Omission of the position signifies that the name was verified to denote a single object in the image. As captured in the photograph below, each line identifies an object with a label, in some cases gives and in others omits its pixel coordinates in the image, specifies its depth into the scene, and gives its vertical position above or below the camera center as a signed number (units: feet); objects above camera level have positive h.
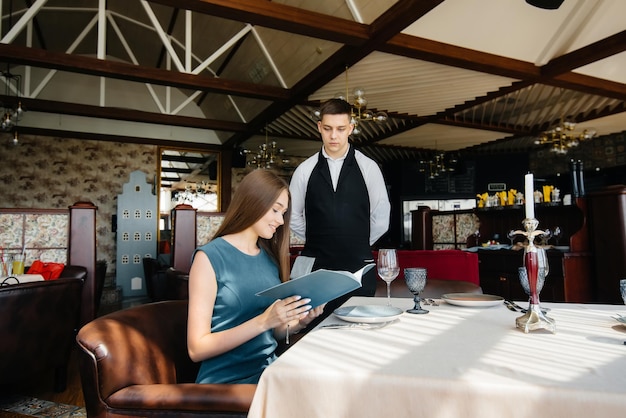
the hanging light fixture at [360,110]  17.64 +5.11
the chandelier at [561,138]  26.03 +5.37
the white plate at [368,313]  4.14 -0.88
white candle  4.04 +0.30
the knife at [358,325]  4.04 -0.92
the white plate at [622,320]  3.93 -0.85
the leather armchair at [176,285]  10.69 -1.45
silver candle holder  3.79 -0.57
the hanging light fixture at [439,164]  34.88 +5.40
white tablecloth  2.58 -0.96
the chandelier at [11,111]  19.48 +5.34
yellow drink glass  11.05 -0.97
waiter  7.30 +0.47
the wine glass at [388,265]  5.09 -0.45
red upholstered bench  12.55 -1.05
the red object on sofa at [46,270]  11.59 -1.12
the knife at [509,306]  4.80 -0.91
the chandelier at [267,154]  27.58 +4.72
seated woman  4.17 -0.65
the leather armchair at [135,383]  3.70 -1.41
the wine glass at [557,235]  14.82 -0.31
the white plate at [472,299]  4.94 -0.86
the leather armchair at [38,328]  8.55 -2.10
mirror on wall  34.65 +4.01
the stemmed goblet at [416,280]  5.01 -0.61
